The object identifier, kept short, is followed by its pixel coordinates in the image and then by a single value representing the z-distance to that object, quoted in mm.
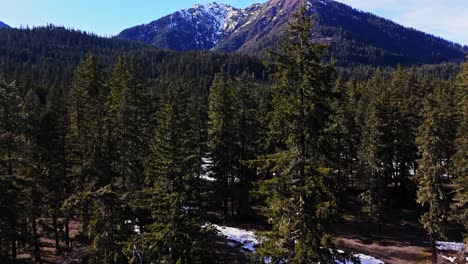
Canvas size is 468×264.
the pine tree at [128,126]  26562
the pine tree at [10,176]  17438
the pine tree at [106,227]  18266
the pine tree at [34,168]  23172
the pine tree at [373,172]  39438
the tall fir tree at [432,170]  30453
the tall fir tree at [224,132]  37125
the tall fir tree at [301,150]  14578
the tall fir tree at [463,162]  26594
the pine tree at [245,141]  38594
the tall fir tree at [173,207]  17734
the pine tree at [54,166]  24562
